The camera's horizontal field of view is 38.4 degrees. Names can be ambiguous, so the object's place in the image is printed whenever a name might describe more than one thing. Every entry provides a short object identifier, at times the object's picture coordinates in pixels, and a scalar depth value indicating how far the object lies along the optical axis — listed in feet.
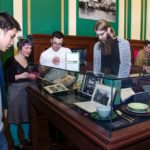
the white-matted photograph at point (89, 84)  5.70
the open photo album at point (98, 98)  4.66
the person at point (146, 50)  14.05
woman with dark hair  8.61
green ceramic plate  4.48
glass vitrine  4.38
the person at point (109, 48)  7.70
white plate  4.94
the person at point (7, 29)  4.50
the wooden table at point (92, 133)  3.88
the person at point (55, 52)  8.61
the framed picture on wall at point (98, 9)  15.88
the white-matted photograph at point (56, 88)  6.85
